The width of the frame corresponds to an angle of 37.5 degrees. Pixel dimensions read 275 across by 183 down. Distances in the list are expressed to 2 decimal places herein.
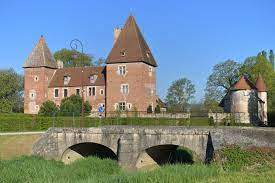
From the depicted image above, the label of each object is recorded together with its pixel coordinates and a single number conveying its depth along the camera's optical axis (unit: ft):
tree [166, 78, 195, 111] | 255.50
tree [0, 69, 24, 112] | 210.98
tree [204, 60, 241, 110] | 203.82
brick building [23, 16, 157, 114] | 158.40
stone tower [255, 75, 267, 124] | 151.14
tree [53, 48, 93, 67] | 244.42
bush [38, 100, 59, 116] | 162.38
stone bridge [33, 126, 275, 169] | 59.52
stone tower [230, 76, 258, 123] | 146.51
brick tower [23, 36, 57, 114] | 179.01
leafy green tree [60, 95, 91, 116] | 152.15
